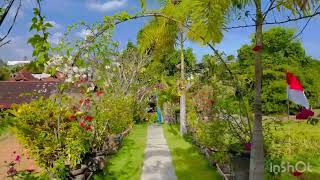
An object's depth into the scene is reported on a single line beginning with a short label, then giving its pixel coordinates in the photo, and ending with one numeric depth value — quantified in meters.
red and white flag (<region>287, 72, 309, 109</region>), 3.02
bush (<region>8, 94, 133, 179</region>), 4.61
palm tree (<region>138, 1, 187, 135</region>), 6.59
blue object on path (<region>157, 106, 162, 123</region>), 17.13
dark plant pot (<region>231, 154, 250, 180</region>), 4.15
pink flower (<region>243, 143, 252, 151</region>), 4.29
